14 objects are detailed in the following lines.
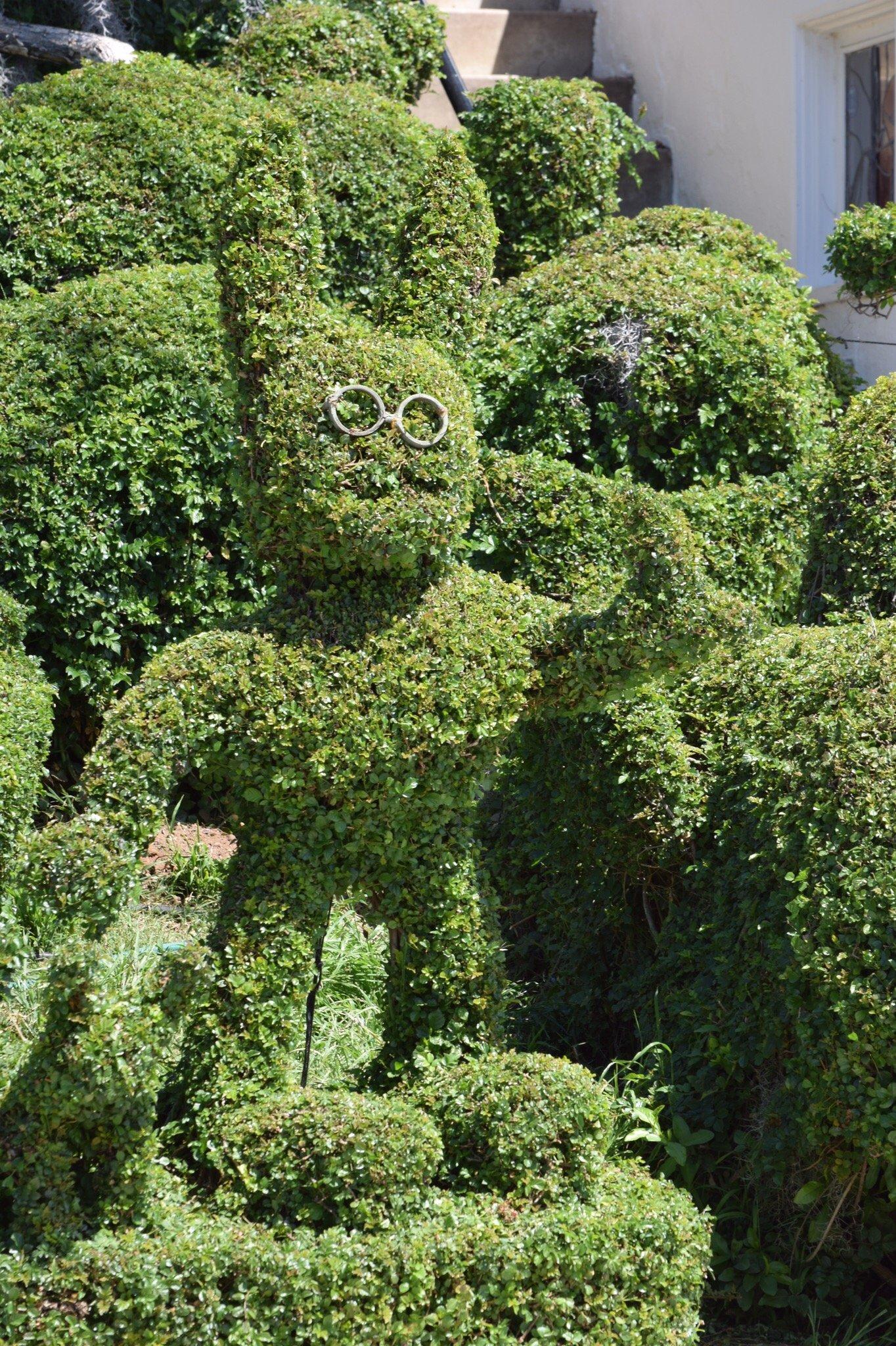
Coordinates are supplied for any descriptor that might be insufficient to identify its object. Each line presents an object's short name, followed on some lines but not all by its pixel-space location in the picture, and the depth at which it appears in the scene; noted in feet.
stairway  57.41
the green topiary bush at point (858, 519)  30.17
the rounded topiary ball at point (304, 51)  43.47
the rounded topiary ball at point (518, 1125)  20.83
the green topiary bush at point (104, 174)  36.27
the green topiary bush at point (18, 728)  25.93
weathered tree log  44.01
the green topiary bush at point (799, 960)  22.49
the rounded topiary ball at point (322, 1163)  19.61
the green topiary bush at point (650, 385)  34.40
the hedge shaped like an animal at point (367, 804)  19.85
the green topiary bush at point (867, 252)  38.27
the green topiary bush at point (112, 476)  31.81
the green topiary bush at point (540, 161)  41.68
